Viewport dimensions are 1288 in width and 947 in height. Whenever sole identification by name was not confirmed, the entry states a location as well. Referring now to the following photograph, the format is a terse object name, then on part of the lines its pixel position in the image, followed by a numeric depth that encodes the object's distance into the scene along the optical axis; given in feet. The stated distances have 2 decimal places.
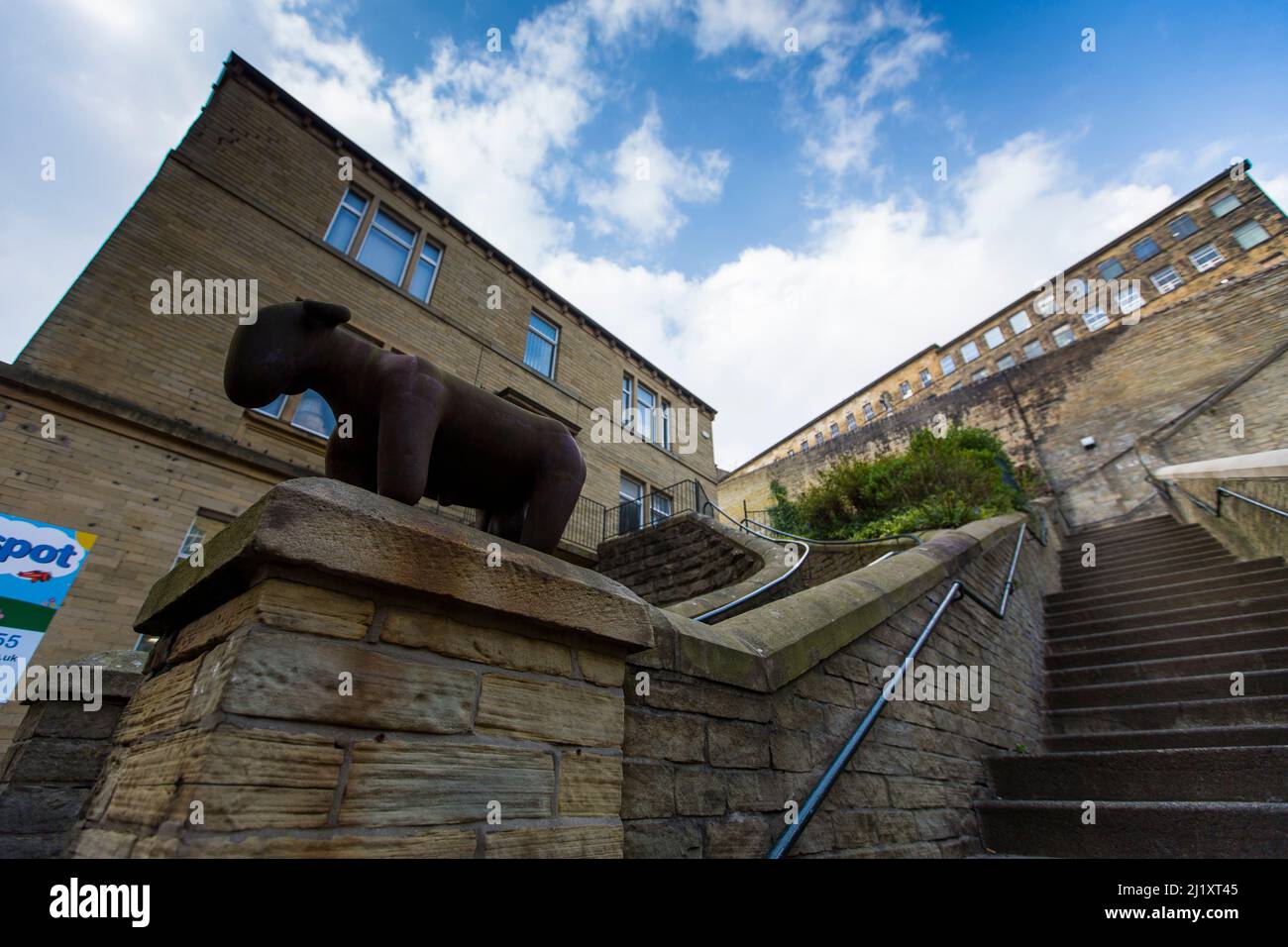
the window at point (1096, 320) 86.39
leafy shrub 30.04
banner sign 16.74
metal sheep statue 4.99
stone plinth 3.18
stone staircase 8.60
